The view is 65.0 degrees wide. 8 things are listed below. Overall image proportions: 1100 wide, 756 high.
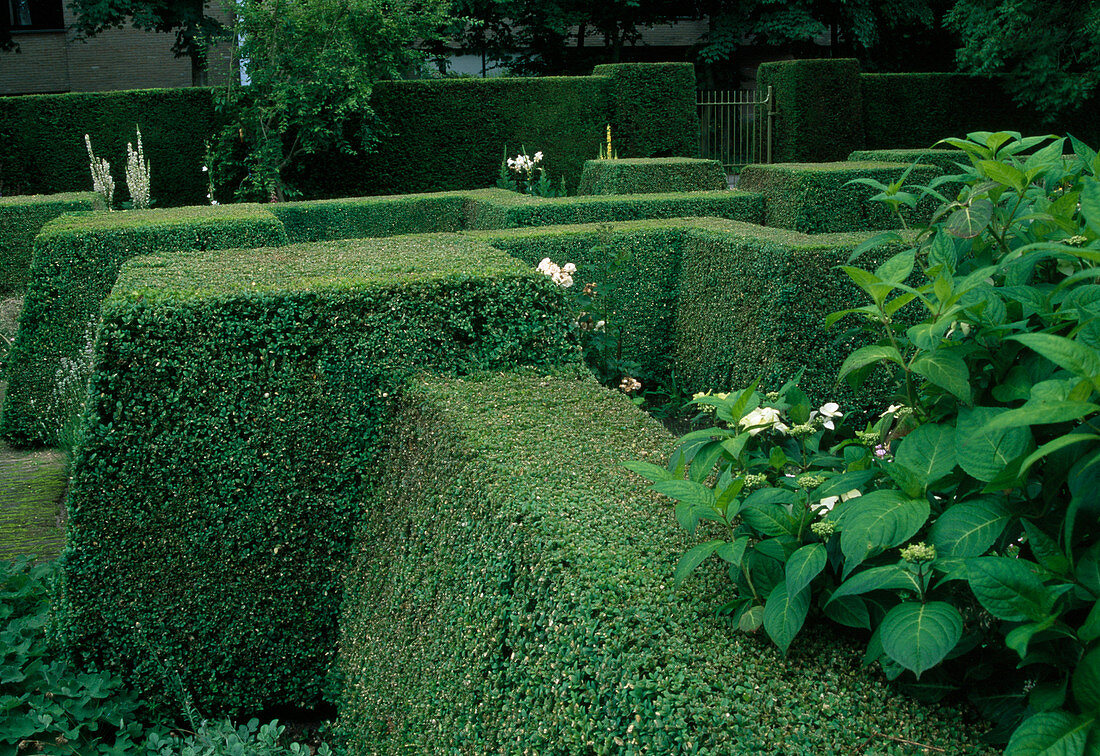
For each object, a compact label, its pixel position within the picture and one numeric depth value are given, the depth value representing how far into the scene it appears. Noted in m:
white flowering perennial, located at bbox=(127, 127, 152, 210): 9.52
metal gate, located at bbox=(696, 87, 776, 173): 18.51
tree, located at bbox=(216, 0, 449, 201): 13.02
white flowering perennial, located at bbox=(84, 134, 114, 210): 9.68
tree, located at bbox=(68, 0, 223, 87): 19.94
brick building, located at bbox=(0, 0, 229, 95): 25.56
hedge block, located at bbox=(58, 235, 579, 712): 3.43
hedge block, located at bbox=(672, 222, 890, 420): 5.61
